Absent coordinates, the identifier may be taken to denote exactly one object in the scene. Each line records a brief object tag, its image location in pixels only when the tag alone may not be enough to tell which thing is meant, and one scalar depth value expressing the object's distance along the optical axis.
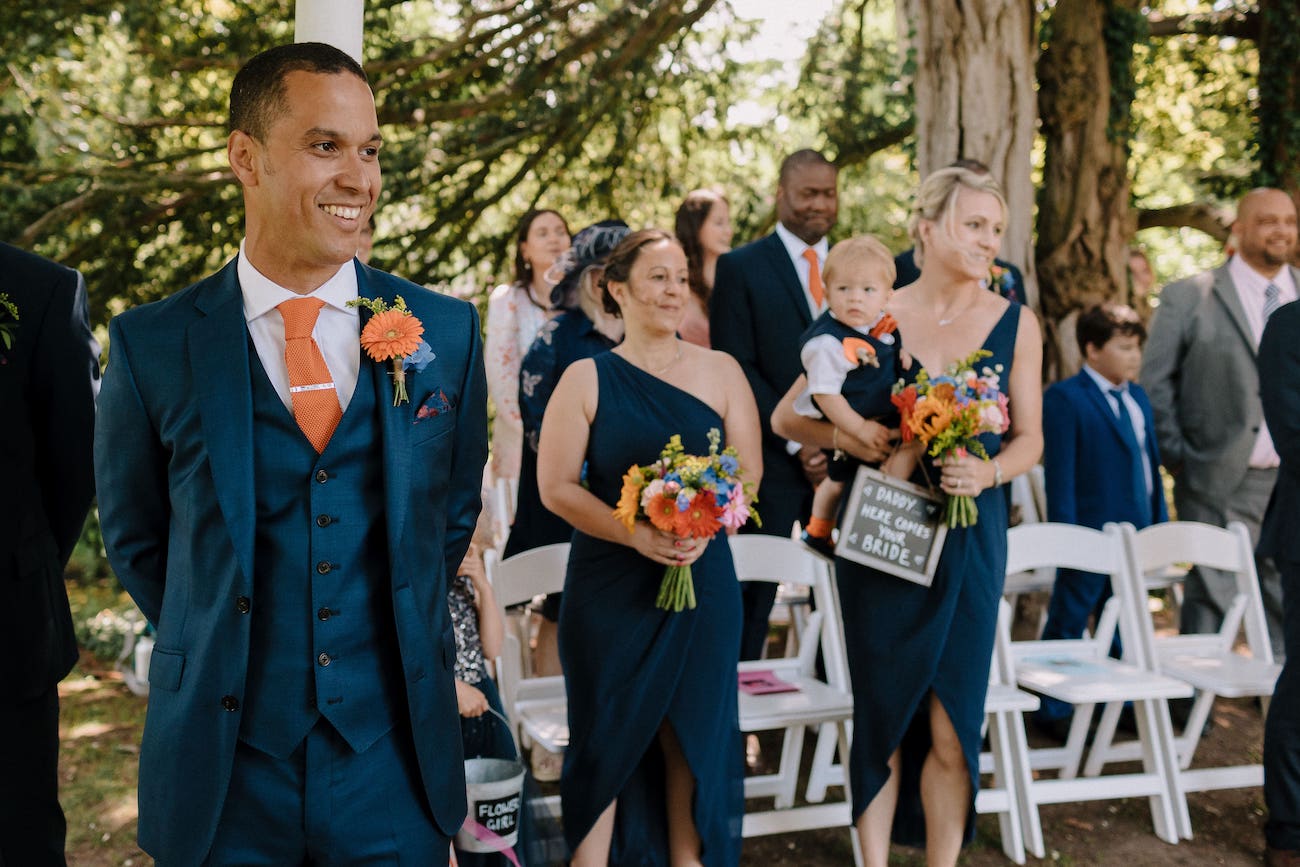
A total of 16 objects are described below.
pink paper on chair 4.93
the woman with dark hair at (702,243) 6.68
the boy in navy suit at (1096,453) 6.35
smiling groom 2.09
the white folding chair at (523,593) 4.64
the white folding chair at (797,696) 4.61
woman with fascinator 5.34
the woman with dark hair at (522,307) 6.75
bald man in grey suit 6.70
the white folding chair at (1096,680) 4.96
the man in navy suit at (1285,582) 4.57
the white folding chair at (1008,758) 4.75
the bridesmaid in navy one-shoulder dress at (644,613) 3.98
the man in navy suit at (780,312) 5.82
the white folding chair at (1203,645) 5.25
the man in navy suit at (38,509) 2.90
